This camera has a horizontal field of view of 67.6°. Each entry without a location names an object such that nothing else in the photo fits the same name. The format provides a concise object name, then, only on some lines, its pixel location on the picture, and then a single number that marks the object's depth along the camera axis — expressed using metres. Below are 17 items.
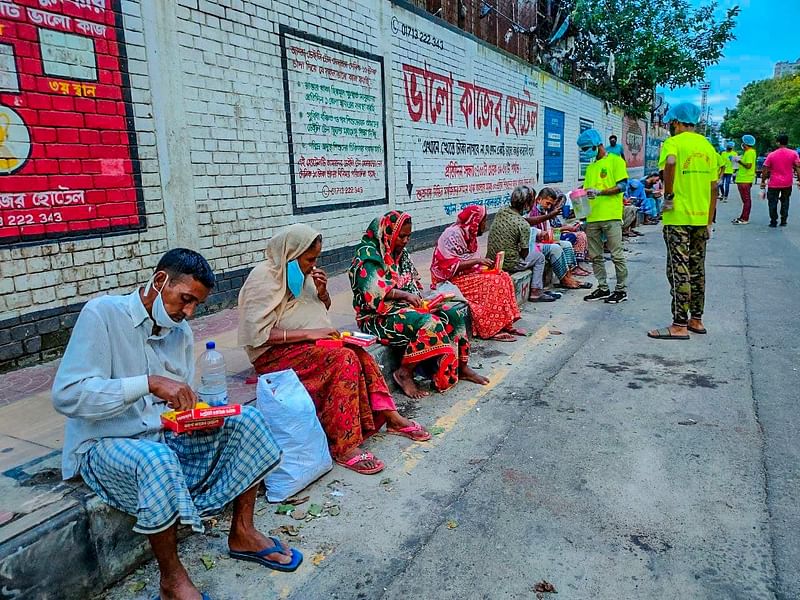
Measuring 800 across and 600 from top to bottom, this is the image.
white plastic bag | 3.09
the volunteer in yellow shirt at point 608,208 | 7.13
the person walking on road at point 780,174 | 13.52
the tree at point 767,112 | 47.91
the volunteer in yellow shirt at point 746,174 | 15.23
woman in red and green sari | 4.39
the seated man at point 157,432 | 2.13
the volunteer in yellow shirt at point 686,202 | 5.48
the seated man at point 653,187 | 16.13
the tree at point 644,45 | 20.98
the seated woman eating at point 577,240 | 9.16
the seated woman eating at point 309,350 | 3.39
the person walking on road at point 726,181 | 21.17
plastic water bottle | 3.12
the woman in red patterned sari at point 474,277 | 5.80
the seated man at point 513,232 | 6.75
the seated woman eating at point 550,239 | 7.76
